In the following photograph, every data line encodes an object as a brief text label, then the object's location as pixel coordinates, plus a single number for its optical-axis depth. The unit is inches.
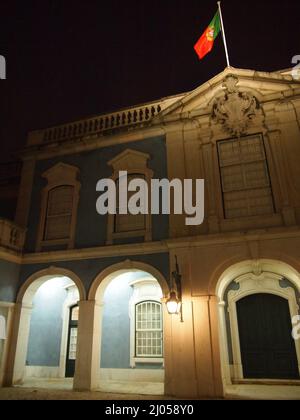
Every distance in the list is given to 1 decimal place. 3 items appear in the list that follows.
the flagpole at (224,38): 451.7
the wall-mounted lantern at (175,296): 340.5
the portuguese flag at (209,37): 456.4
